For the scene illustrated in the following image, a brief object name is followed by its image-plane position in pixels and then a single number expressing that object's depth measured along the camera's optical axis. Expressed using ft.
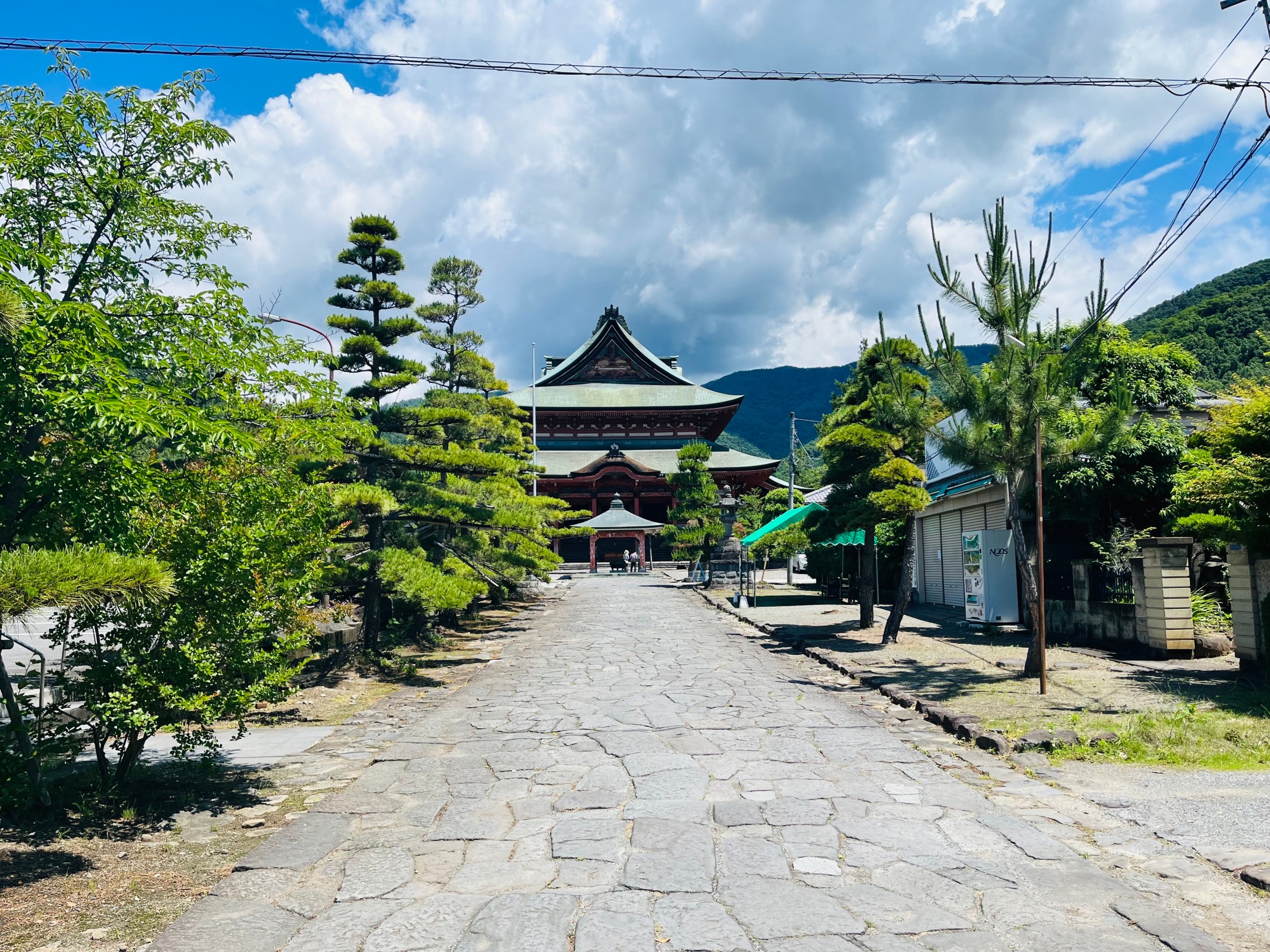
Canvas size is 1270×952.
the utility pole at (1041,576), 28.53
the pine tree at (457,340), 57.11
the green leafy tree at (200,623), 15.71
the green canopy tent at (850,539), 53.88
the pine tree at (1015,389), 32.19
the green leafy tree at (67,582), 10.99
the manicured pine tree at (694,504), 97.04
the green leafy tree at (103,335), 14.33
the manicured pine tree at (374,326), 37.17
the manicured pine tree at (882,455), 40.93
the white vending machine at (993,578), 47.01
